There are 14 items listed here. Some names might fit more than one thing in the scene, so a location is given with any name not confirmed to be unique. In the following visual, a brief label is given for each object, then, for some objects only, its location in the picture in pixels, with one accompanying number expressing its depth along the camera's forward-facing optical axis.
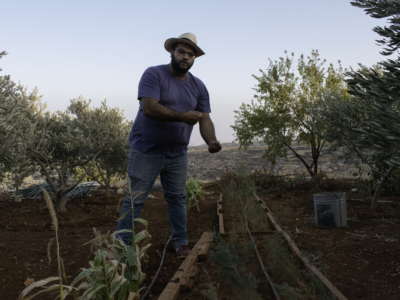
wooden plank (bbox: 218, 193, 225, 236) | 4.75
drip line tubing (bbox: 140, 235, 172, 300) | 2.68
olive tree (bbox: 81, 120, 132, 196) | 10.61
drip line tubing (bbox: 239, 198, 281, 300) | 2.51
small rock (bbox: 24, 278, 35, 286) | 3.32
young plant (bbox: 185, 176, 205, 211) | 6.76
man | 3.35
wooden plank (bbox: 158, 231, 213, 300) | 2.57
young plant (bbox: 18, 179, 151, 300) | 1.85
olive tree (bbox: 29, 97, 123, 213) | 8.21
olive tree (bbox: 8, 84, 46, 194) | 6.99
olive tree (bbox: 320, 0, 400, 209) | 2.71
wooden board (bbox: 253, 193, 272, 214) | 6.74
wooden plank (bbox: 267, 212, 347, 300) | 2.42
